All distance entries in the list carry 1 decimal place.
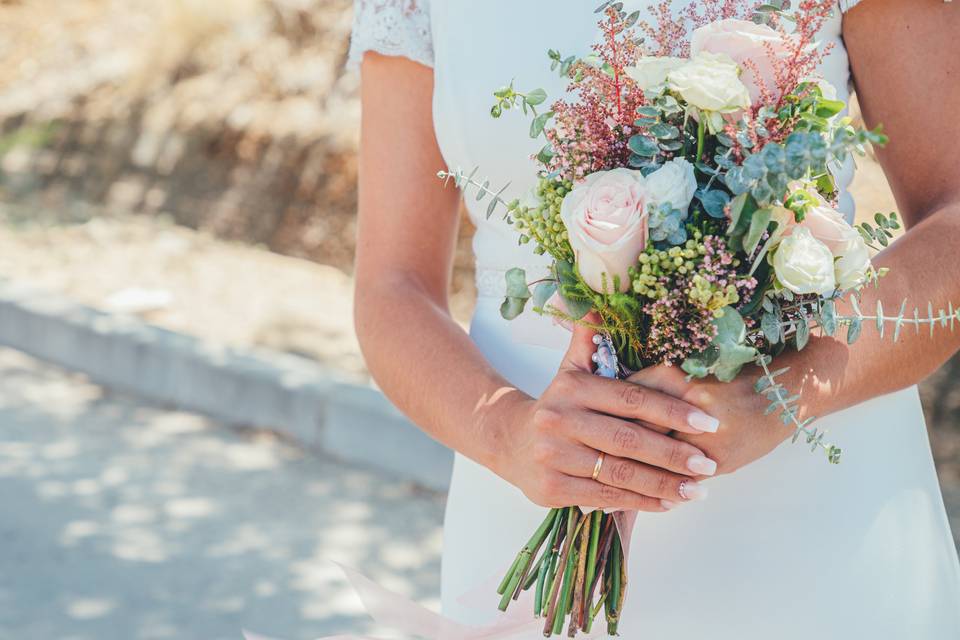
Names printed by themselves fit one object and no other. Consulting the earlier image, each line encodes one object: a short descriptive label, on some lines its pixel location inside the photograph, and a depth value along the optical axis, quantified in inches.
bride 58.4
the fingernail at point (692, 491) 57.4
